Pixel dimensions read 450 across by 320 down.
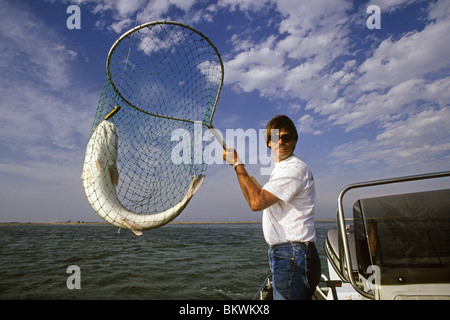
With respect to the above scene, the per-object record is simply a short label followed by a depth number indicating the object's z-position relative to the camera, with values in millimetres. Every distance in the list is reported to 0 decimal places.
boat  2398
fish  3086
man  2211
